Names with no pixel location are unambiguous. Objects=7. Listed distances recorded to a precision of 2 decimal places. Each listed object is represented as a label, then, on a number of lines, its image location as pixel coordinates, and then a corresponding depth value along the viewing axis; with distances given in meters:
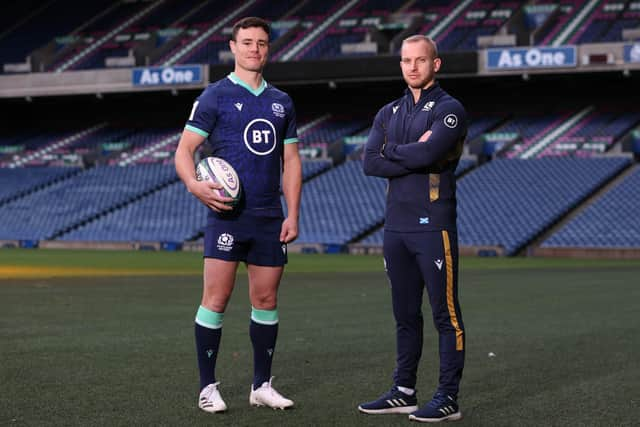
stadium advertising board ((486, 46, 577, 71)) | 36.81
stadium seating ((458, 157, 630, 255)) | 32.44
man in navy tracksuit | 5.50
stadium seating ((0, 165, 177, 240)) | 38.81
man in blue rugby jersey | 5.69
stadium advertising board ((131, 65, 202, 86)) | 41.84
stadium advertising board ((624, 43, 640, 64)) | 36.12
